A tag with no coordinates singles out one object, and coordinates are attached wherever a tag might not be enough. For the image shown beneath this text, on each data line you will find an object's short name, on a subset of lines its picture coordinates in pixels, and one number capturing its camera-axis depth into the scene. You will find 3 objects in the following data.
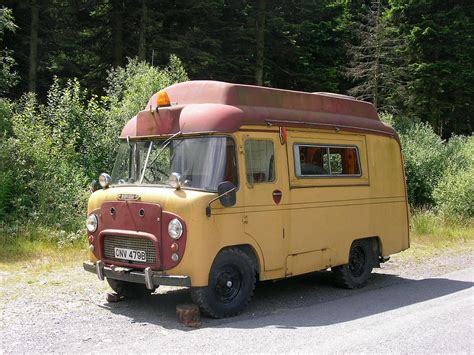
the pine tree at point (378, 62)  30.64
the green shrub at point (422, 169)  24.38
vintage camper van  7.31
